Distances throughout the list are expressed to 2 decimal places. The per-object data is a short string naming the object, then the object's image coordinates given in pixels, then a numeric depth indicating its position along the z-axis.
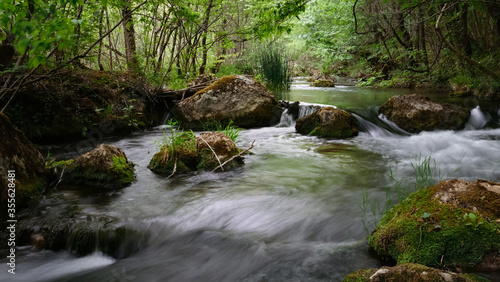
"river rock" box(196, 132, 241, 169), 4.57
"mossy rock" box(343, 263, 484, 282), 1.55
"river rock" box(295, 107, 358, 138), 6.72
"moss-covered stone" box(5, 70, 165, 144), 5.93
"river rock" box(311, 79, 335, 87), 16.19
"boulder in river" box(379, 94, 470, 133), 6.87
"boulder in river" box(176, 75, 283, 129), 7.68
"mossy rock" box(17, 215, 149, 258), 2.76
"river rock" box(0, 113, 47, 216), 3.09
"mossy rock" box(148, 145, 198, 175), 4.48
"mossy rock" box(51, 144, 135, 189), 3.89
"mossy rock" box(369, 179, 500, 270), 1.88
